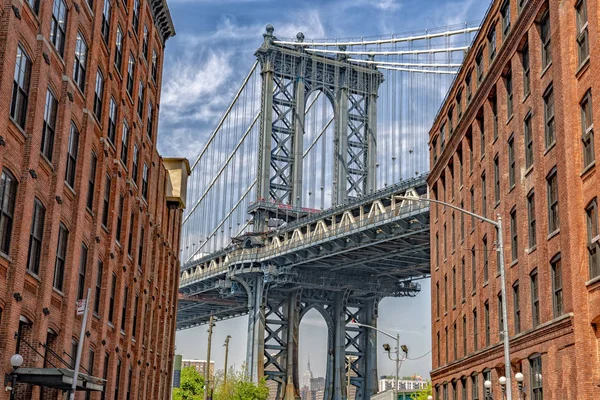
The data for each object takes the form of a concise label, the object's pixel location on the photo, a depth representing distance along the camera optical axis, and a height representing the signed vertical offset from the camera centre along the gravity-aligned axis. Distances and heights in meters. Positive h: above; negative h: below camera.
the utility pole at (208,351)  60.47 +7.48
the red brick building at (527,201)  26.84 +9.72
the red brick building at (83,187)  23.41 +8.74
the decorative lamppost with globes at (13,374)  22.06 +2.04
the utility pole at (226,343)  82.44 +10.72
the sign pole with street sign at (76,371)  24.30 +2.26
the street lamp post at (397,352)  56.38 +6.70
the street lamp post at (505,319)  25.58 +4.19
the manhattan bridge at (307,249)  92.94 +21.99
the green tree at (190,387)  112.94 +9.19
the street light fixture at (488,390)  32.28 +2.96
